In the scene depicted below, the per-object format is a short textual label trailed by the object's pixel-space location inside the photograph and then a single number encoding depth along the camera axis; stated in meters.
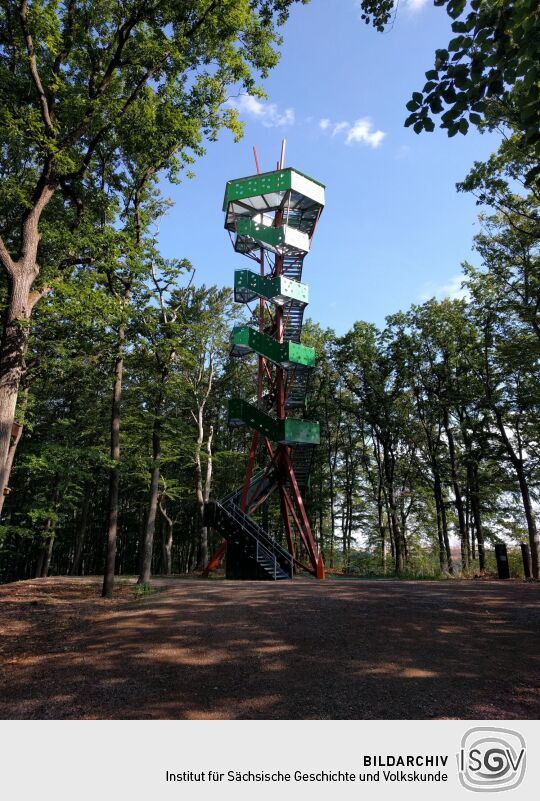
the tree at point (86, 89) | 8.84
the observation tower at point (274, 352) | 17.17
